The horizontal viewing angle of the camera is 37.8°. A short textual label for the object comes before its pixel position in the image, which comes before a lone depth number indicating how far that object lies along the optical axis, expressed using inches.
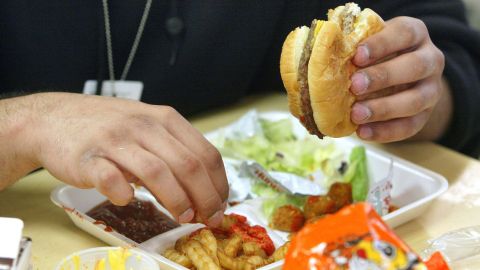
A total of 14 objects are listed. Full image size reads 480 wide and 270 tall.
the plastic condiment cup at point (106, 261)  44.9
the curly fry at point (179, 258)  49.2
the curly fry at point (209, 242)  49.6
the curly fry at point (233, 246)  50.9
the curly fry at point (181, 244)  51.1
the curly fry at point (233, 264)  49.0
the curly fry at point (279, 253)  50.4
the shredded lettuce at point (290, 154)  69.7
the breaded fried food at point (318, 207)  59.4
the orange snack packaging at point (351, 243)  31.6
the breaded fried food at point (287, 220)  58.9
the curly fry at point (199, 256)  47.9
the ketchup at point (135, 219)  55.9
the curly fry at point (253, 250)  51.6
